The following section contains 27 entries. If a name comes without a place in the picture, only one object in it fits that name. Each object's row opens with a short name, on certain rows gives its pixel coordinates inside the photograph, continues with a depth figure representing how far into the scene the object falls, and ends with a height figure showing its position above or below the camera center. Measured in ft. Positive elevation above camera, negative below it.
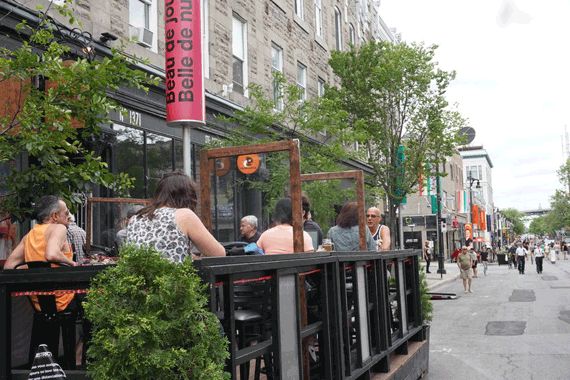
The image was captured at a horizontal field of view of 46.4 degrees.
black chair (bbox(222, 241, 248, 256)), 19.03 -0.18
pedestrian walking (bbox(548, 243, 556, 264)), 170.26 -6.66
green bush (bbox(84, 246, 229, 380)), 8.70 -1.04
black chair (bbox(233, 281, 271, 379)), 13.64 -1.53
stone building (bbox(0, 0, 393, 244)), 40.50 +13.87
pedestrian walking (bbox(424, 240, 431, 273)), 112.73 -2.83
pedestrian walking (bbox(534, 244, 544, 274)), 119.03 -4.95
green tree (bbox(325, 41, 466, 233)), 69.92 +14.18
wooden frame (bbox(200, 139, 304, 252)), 15.16 +1.72
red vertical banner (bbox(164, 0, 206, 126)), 28.91 +8.89
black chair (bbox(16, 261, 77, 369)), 12.99 -1.59
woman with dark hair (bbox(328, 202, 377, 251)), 23.34 +0.24
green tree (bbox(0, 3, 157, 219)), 18.22 +3.71
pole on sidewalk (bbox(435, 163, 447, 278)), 104.01 -0.40
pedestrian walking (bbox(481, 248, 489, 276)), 119.34 -5.24
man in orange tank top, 17.19 +0.28
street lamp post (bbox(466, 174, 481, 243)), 183.03 +7.74
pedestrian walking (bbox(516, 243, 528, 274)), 117.70 -4.57
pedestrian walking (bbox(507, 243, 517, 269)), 147.64 -5.33
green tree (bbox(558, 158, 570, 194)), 254.47 +21.94
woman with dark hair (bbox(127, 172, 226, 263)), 12.24 +0.22
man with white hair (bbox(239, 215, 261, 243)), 26.84 +0.48
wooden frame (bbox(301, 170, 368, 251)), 20.10 +1.59
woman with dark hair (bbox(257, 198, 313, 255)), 18.69 +0.12
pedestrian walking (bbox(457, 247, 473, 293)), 74.90 -3.84
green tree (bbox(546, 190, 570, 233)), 287.26 +10.74
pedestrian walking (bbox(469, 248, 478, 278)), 100.12 -4.25
